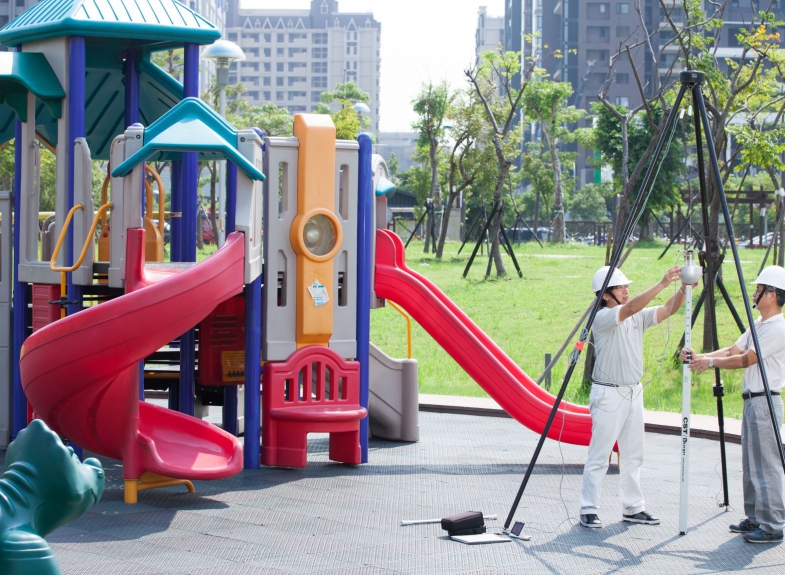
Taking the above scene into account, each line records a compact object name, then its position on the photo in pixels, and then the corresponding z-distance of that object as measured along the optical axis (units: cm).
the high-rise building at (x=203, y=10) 7488
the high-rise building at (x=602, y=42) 9394
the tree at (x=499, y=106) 2453
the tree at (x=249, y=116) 4501
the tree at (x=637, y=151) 4222
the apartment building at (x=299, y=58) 16612
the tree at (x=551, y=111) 4276
